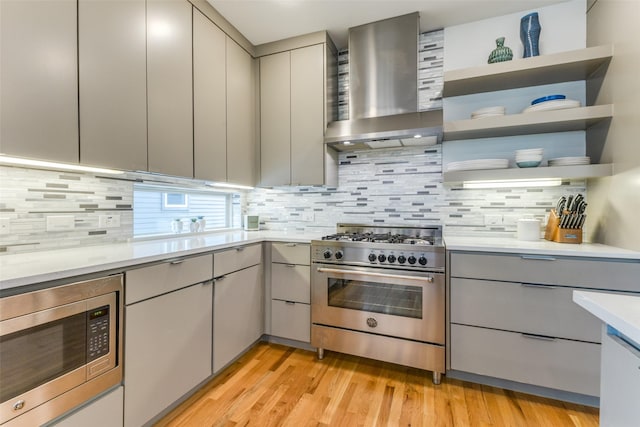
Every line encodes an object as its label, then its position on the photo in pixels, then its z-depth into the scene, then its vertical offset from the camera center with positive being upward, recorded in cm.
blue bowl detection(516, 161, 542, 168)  200 +33
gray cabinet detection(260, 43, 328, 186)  255 +89
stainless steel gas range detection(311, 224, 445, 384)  190 -64
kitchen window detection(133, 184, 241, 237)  215 +1
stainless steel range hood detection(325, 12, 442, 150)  224 +104
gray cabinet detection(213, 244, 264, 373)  190 -67
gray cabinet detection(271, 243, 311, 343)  228 -66
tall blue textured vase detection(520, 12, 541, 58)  207 +130
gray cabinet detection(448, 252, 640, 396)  163 -66
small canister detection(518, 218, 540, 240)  202 -13
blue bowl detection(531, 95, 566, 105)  195 +78
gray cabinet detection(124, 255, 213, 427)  136 -67
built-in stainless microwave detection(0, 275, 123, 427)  98 -54
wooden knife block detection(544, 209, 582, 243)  191 -15
